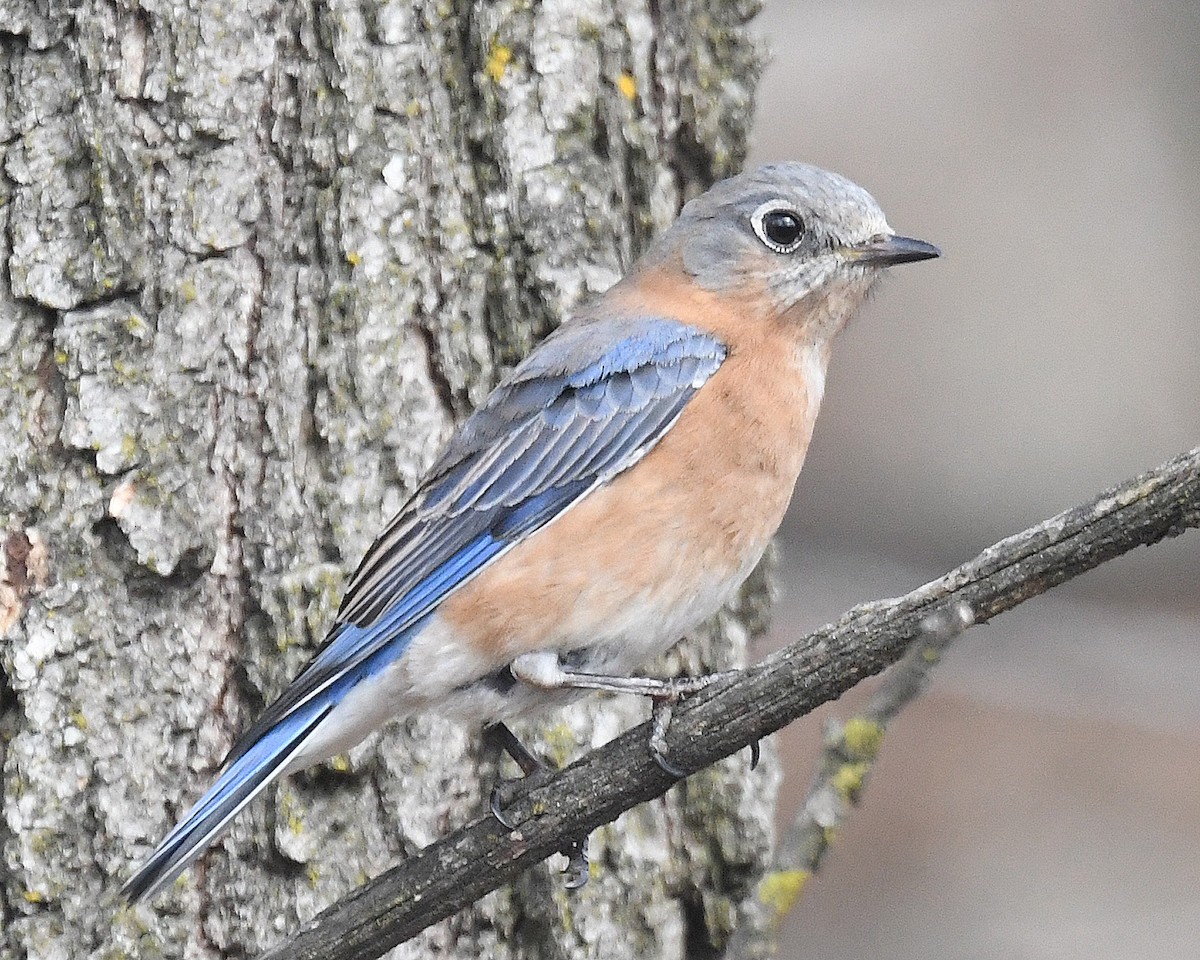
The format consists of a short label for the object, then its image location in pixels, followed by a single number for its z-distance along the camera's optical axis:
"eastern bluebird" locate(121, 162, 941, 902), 6.91
